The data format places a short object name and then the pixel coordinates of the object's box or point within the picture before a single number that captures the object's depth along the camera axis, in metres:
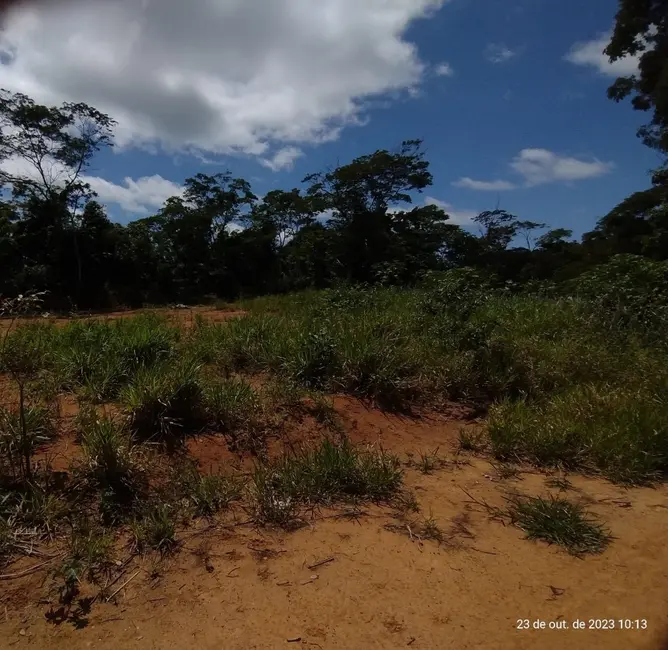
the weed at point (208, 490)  2.91
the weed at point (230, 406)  3.78
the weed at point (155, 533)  2.54
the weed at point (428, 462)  3.73
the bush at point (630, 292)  7.27
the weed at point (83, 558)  2.24
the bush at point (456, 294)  6.92
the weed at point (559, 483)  3.50
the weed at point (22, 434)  2.92
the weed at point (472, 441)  4.18
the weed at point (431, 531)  2.79
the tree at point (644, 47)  14.27
